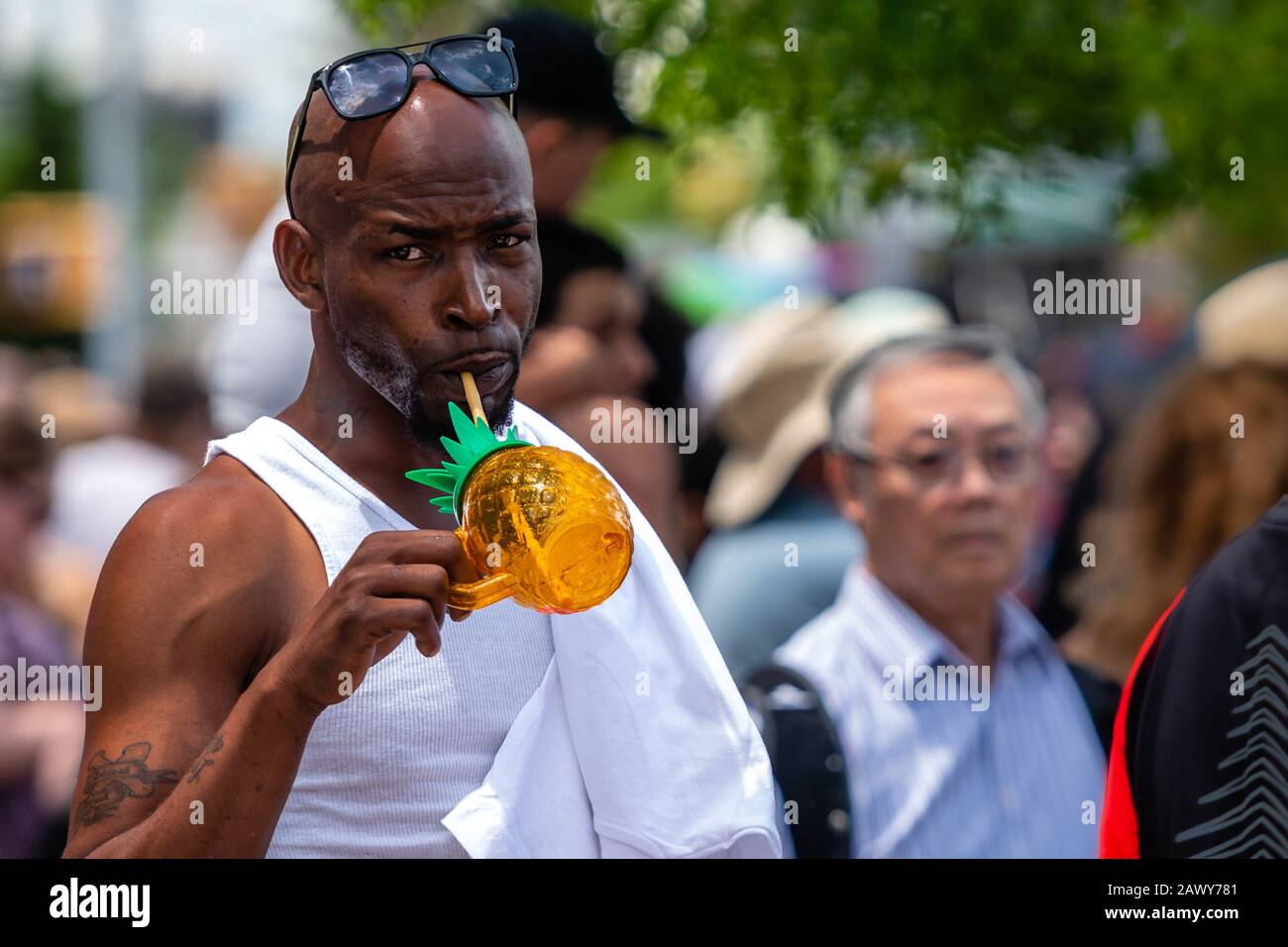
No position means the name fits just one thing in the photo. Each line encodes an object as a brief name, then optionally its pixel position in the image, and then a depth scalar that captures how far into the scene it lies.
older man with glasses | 3.36
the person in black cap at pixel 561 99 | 3.38
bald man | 1.83
